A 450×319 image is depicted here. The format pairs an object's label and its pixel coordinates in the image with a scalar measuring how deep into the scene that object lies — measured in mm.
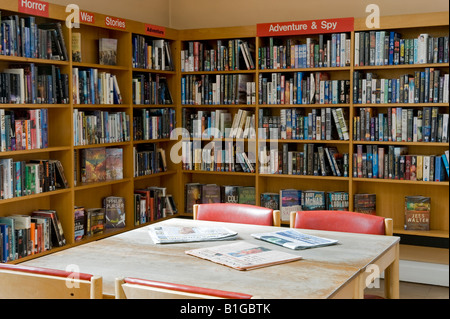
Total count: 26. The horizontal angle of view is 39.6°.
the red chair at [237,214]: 3357
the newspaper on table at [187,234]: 2850
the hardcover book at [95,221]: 4676
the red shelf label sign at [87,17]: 4402
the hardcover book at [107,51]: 4840
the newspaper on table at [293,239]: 2701
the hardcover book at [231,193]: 5516
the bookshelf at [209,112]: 4434
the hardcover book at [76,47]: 4430
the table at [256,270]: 2125
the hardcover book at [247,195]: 5453
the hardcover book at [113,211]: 5002
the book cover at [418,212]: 4867
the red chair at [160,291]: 1812
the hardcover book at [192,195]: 5684
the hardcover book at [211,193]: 5598
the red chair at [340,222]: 3082
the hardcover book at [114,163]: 4918
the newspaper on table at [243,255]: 2394
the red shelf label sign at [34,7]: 3922
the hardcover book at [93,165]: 4670
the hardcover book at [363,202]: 5094
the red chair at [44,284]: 1980
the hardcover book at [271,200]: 5379
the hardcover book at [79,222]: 4516
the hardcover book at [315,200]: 5227
